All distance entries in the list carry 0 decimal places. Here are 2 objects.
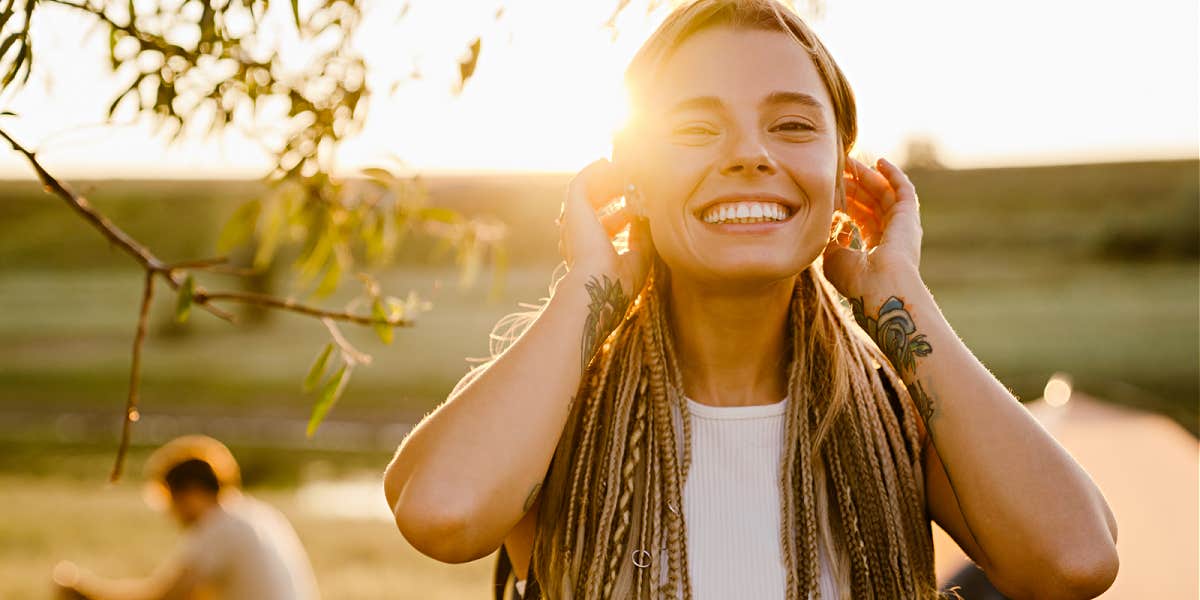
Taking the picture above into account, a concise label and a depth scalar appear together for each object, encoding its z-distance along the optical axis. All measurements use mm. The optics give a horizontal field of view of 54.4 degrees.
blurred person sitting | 5594
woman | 2027
